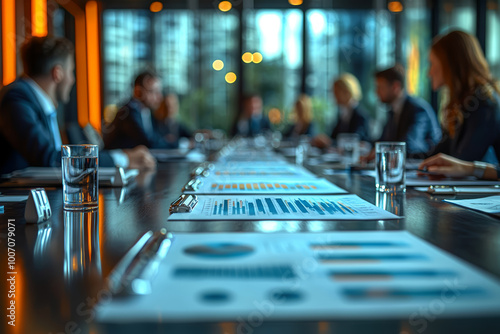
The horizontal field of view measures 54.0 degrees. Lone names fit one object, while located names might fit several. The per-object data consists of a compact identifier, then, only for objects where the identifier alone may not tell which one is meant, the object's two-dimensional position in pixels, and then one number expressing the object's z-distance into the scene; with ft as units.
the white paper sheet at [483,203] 3.20
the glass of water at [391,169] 4.30
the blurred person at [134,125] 14.28
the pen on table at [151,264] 1.58
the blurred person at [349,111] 18.47
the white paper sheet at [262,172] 5.62
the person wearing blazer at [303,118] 24.34
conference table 1.35
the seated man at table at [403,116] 11.32
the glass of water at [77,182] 3.37
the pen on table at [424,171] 5.62
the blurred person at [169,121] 22.31
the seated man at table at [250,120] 27.20
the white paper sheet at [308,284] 1.41
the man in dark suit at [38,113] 6.96
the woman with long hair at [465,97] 7.09
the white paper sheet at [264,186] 4.21
